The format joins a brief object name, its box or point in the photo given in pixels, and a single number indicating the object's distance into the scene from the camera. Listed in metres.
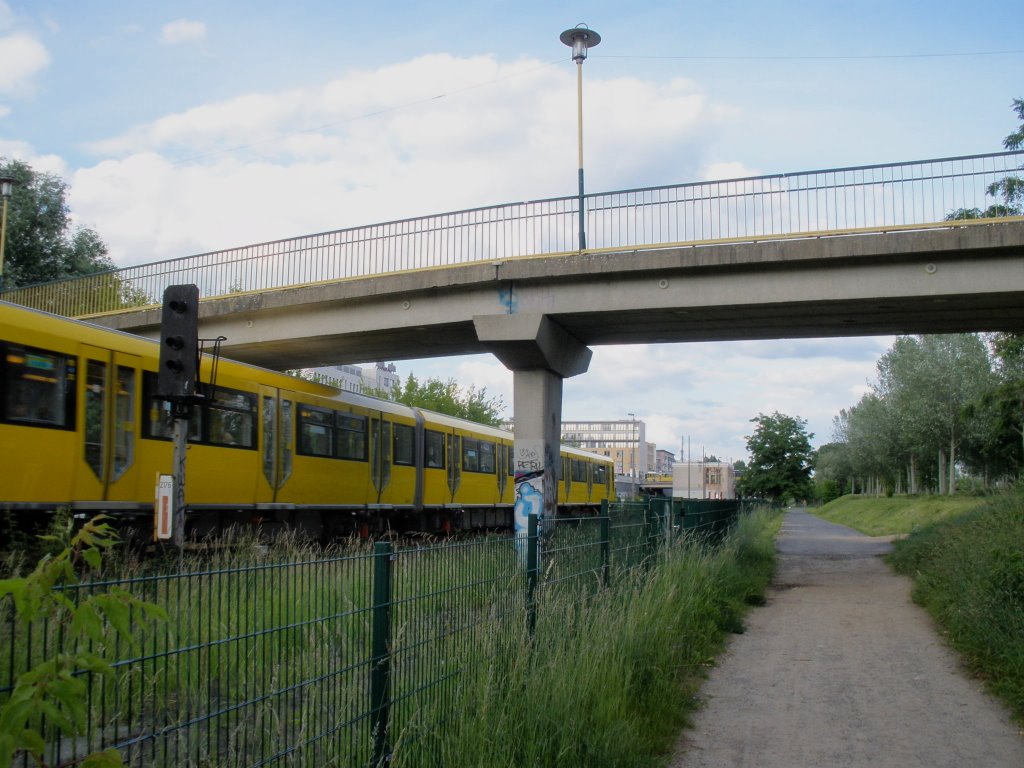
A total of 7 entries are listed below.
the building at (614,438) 145.02
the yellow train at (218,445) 11.73
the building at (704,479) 69.56
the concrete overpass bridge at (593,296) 16.41
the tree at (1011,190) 18.05
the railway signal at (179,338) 10.84
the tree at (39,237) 37.56
